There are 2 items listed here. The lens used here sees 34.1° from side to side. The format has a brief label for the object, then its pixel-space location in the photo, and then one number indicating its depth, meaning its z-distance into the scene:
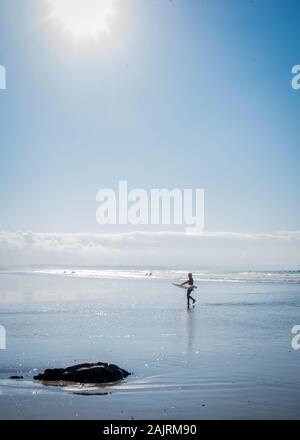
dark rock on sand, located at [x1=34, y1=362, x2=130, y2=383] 12.04
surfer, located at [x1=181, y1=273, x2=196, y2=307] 28.94
